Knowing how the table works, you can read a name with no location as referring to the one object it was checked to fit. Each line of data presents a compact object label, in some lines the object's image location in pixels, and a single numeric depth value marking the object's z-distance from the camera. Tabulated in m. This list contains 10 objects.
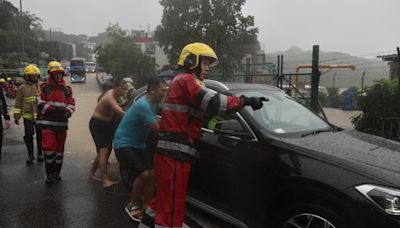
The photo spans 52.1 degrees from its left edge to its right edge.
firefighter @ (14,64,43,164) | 7.11
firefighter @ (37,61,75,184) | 5.75
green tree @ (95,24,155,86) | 37.25
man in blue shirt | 4.32
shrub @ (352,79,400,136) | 7.91
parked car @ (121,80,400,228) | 2.94
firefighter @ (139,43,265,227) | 3.23
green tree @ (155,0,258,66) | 36.16
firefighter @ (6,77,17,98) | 24.61
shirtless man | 5.78
